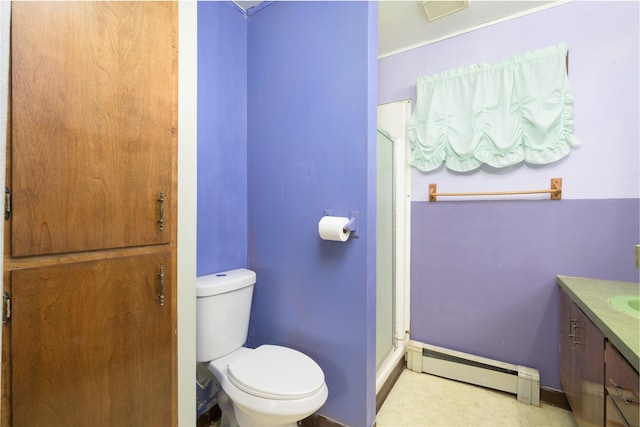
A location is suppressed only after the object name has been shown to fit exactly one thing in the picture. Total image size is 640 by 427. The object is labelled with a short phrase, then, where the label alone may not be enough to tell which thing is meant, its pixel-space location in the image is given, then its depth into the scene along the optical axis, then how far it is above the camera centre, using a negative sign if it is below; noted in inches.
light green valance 66.9 +24.7
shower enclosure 75.1 -7.5
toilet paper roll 54.2 -3.4
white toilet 44.9 -28.1
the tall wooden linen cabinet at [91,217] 28.1 -0.7
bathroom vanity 34.6 -21.2
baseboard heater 69.1 -41.8
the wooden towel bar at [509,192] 67.8 +4.7
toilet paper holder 55.1 -2.5
